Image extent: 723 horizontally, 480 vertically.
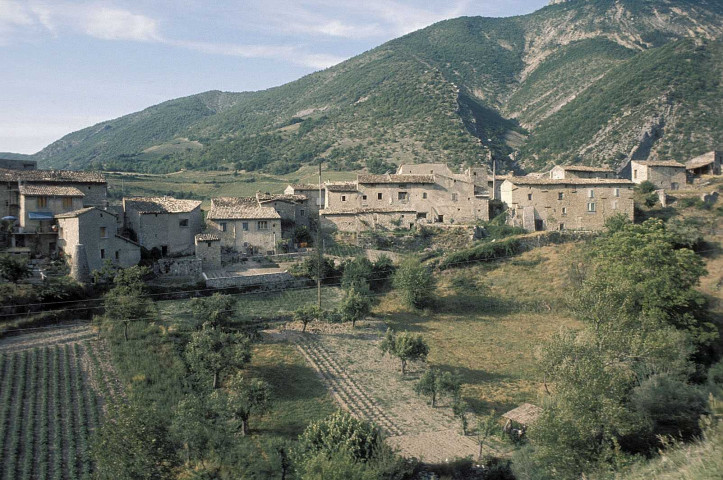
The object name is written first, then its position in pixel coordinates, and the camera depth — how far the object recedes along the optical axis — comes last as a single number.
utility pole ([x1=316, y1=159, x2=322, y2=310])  31.61
